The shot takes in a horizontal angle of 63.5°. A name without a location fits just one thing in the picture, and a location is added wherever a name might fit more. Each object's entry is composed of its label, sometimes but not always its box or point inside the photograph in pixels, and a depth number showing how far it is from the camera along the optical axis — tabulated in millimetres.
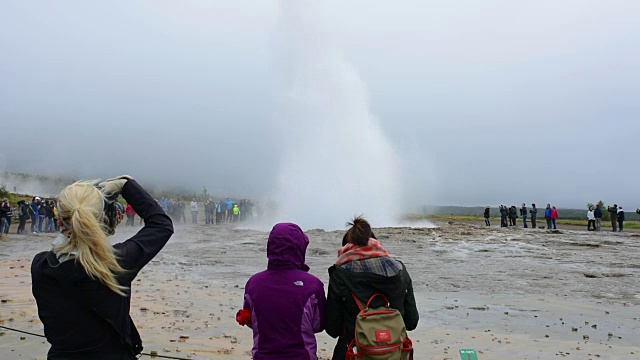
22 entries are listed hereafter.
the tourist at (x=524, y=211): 33444
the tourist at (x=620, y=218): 30359
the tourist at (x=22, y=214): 23359
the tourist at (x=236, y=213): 39469
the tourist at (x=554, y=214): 31297
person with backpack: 2951
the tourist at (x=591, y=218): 31002
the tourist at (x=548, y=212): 31591
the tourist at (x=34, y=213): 24394
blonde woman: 2131
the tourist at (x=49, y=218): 24797
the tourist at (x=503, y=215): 33562
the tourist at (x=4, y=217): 21797
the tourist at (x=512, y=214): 34719
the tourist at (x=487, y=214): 36097
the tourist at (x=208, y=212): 36944
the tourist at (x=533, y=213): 33112
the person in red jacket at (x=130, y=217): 28202
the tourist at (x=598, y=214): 30578
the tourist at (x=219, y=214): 38250
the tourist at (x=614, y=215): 30703
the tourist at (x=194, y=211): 36438
